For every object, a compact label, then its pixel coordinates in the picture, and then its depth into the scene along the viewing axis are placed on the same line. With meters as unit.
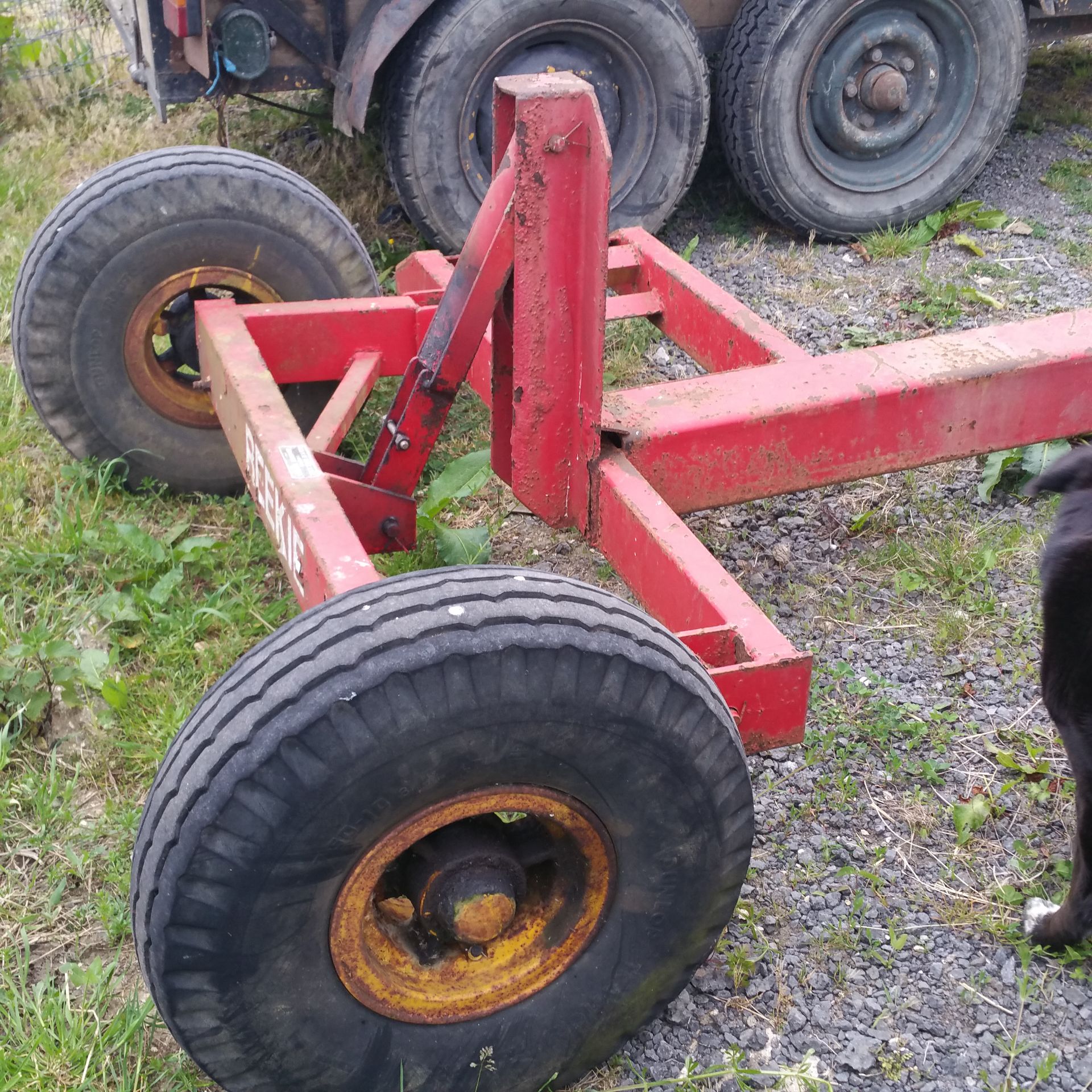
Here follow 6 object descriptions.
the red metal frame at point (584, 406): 2.23
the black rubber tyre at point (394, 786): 1.65
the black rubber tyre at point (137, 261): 3.22
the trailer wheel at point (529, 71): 4.38
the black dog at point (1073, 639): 2.04
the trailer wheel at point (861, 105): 4.89
